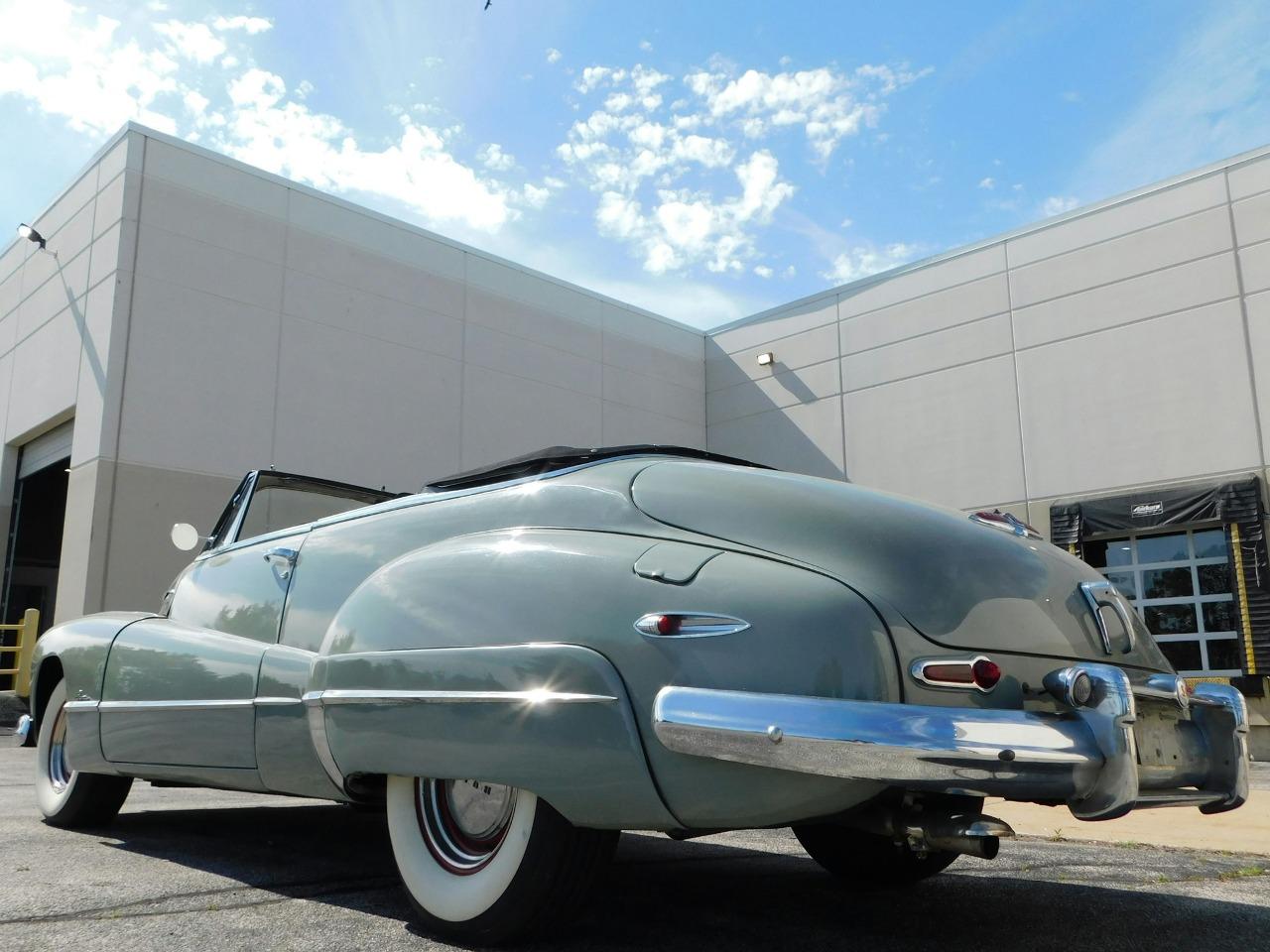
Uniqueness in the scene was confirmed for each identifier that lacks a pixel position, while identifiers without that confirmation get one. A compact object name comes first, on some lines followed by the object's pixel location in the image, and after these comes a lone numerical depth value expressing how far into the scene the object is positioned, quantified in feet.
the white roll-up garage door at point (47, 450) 50.57
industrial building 45.88
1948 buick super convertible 7.00
